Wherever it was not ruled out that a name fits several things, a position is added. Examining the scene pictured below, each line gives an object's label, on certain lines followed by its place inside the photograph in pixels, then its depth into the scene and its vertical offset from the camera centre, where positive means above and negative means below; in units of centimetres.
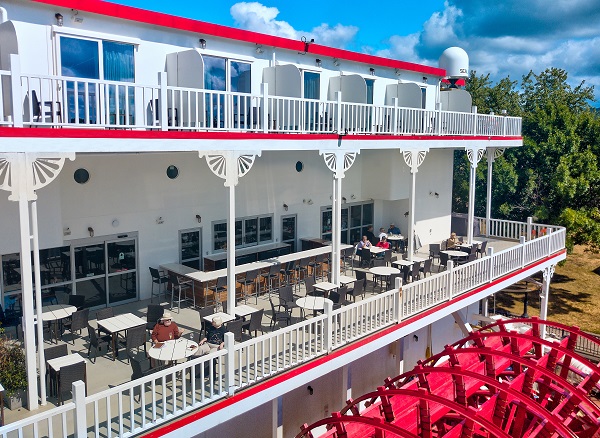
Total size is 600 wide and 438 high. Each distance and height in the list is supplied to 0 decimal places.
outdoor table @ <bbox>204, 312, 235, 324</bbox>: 1048 -288
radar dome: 2214 +440
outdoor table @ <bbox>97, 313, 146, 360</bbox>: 987 -289
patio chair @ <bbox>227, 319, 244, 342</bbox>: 988 -290
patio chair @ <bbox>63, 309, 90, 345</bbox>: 1034 -291
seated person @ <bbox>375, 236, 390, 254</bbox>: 1718 -238
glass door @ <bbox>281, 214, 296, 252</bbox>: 1705 -194
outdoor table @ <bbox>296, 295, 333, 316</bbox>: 1148 -288
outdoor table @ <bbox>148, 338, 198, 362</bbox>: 869 -298
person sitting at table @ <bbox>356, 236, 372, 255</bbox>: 1686 -235
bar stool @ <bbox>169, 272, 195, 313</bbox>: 1273 -283
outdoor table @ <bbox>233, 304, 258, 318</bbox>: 1089 -287
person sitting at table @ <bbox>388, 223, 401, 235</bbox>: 1978 -220
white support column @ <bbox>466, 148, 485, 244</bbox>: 1862 -25
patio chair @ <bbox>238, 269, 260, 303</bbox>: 1337 -275
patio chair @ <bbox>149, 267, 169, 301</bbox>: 1302 -267
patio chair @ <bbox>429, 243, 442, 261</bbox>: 1709 -250
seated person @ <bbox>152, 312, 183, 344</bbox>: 961 -287
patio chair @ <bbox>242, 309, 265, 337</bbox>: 1042 -296
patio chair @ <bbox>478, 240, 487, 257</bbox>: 1800 -266
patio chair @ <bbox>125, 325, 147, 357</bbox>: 960 -302
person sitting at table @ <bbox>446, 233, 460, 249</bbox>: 1880 -255
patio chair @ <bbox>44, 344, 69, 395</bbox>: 844 -305
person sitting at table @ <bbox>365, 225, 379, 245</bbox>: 1895 -237
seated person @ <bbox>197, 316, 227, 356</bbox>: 934 -302
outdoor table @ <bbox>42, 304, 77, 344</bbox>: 1009 -273
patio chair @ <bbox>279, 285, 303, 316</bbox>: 1190 -282
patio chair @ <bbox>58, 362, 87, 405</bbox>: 802 -311
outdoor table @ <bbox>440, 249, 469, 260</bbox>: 1644 -255
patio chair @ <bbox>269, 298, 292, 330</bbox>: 1109 -304
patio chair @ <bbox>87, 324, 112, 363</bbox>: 984 -315
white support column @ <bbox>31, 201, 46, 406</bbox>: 808 -185
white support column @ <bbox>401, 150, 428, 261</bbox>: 1575 -11
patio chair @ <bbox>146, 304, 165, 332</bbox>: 1091 -292
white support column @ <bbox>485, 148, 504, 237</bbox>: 2053 -14
